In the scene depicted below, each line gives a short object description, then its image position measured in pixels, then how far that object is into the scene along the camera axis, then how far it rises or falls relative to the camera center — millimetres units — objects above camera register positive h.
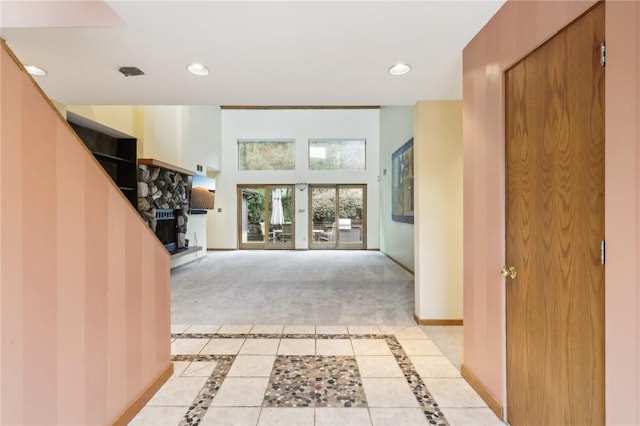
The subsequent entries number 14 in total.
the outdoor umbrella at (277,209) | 9398 +3
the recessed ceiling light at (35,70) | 2404 +1172
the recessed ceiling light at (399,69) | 2383 +1145
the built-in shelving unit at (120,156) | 4637 +891
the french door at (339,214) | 9344 -166
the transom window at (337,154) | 9320 +1728
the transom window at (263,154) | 9375 +1752
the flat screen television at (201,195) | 7109 +376
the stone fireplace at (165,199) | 5115 +204
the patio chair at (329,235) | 9414 -834
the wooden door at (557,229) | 1191 -101
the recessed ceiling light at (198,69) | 2405 +1166
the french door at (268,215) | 9383 -187
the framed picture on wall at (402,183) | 5551 +516
